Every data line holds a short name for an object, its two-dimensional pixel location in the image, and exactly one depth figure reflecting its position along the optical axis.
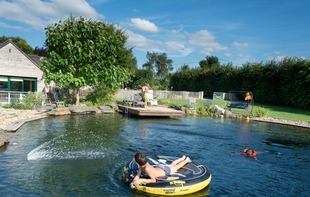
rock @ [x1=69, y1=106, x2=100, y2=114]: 20.44
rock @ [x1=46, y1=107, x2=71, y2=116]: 19.09
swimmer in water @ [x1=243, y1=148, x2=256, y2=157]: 11.20
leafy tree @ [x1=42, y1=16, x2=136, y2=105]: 22.25
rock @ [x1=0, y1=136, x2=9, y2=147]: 10.42
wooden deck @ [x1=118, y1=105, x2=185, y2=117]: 19.74
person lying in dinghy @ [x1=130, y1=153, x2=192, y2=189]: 7.07
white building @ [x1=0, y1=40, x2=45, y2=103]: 24.66
